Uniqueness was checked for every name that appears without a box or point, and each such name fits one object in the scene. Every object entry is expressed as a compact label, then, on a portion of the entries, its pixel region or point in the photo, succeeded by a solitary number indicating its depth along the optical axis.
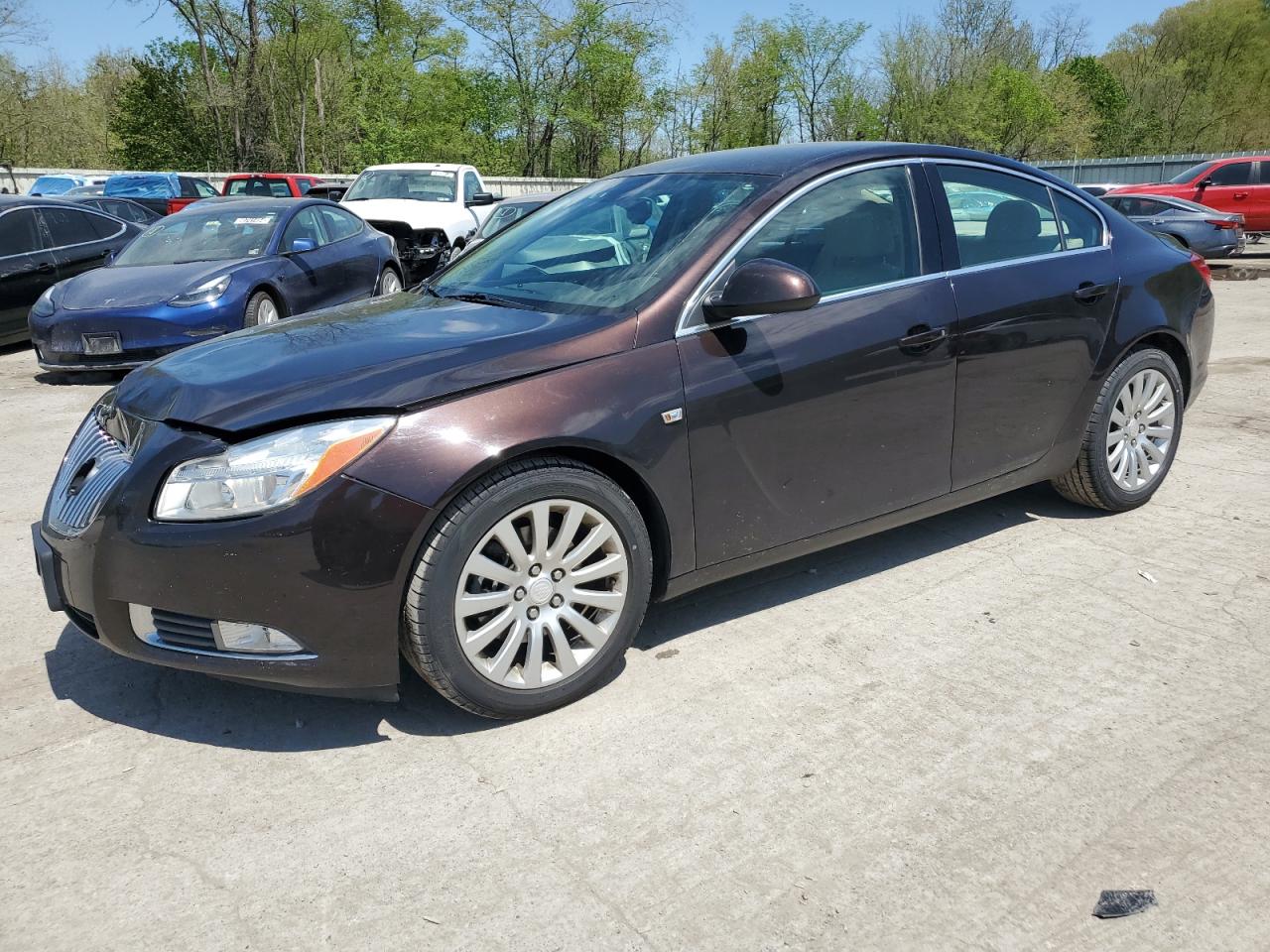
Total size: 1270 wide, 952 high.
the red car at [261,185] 21.34
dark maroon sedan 2.80
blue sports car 8.35
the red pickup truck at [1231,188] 19.81
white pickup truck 14.85
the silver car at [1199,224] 17.06
